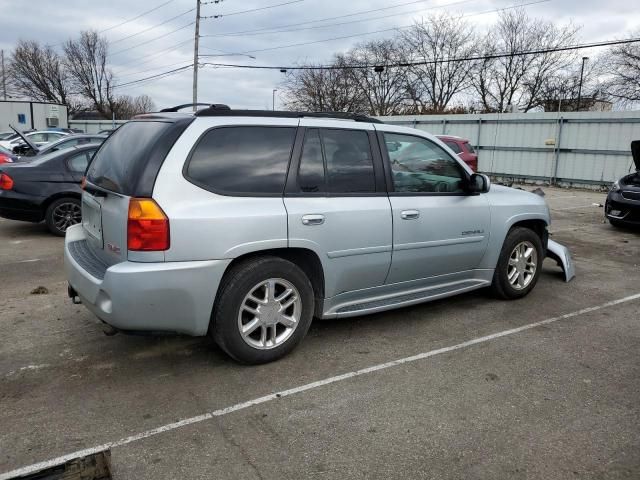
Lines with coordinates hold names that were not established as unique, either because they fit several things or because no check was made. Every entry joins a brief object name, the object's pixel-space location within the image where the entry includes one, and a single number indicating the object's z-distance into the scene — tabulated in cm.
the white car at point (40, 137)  2120
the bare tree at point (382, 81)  4544
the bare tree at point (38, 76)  6131
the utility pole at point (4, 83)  6176
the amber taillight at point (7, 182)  779
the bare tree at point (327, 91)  4569
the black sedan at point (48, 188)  782
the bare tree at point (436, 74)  4366
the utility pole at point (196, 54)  2966
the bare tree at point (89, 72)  6244
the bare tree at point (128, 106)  6438
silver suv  319
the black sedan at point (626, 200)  952
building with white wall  3360
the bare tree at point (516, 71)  4116
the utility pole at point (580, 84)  3933
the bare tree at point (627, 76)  3551
